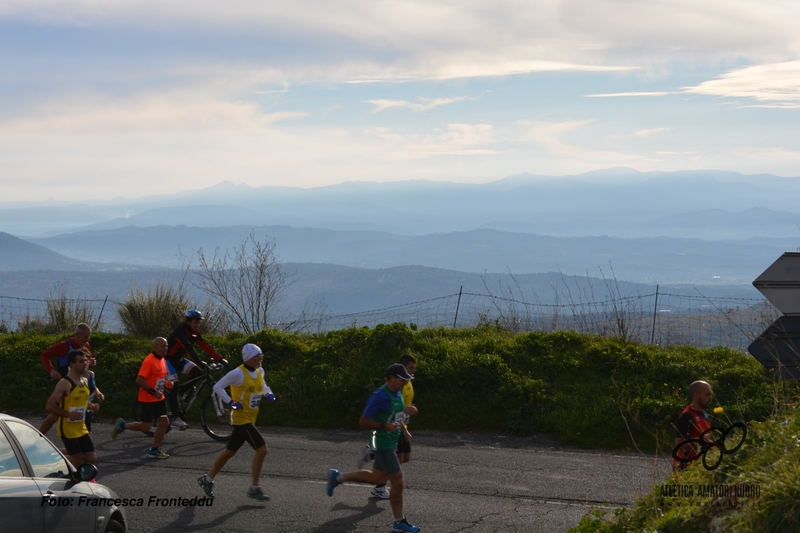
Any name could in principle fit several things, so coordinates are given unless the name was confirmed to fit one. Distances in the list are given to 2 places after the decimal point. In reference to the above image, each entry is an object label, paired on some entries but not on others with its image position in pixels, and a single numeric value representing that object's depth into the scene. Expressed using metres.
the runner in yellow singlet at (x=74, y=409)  16.52
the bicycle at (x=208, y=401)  24.89
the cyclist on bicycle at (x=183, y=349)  24.97
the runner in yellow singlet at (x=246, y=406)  17.27
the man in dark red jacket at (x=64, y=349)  22.30
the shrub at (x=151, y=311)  38.19
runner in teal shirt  15.09
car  9.09
